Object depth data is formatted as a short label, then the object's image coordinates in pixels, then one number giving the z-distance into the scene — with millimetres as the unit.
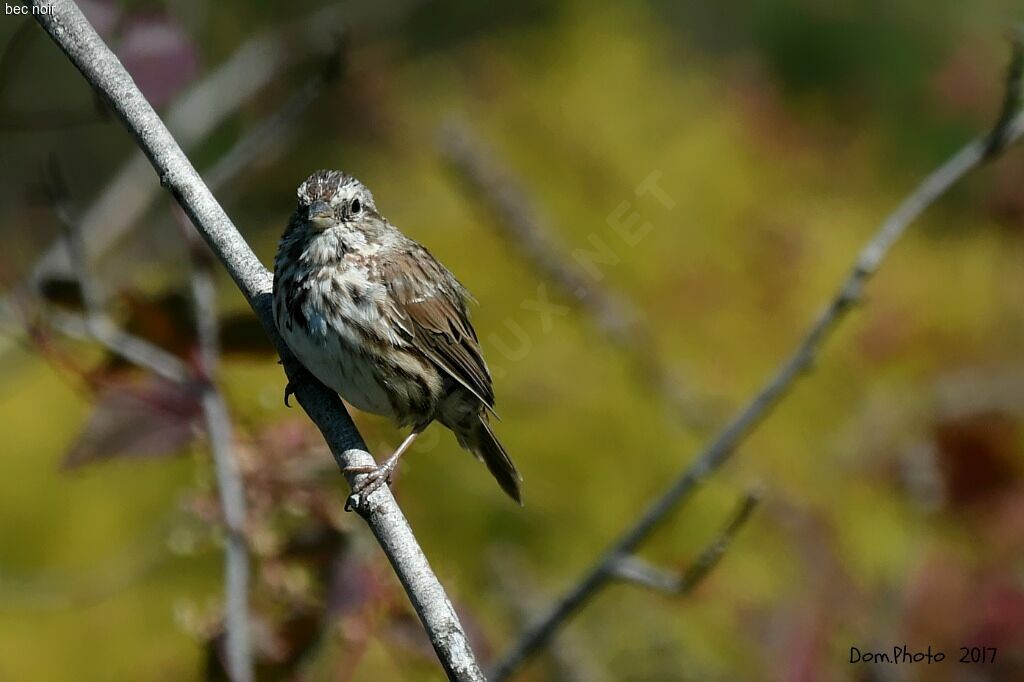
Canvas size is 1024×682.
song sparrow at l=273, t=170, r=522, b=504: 6352
